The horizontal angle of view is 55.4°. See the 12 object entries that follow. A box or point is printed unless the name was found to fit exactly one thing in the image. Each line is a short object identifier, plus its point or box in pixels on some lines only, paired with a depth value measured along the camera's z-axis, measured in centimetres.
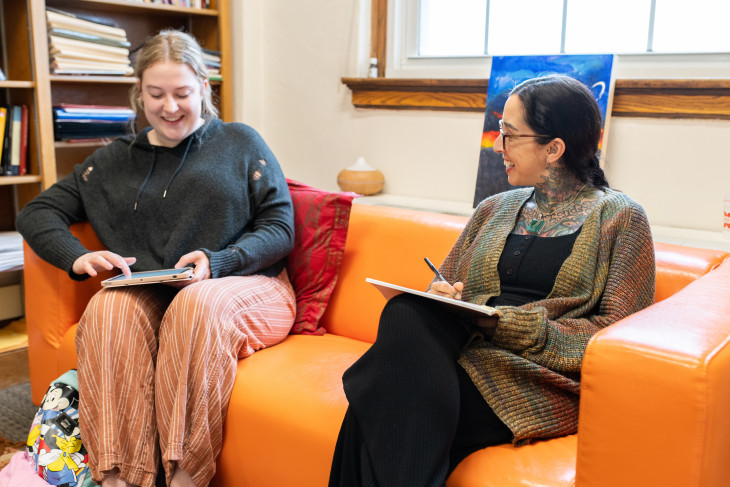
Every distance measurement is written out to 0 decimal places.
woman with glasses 120
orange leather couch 96
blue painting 207
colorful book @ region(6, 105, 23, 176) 257
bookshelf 253
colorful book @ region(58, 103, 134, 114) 268
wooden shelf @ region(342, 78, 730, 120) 196
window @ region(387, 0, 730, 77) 211
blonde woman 152
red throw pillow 193
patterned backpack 156
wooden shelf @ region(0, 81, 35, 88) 245
